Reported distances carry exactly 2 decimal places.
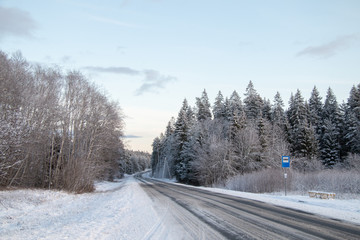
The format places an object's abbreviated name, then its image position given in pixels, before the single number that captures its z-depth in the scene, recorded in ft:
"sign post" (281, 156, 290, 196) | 62.91
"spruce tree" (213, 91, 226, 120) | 191.03
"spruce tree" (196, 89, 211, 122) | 192.86
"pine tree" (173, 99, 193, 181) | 169.37
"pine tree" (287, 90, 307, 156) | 149.89
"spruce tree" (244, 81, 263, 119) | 179.93
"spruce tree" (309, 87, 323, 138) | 172.65
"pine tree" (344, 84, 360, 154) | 133.59
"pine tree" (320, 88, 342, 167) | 152.35
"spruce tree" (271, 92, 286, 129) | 172.36
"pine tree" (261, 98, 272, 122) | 194.74
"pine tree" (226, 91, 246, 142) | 138.65
